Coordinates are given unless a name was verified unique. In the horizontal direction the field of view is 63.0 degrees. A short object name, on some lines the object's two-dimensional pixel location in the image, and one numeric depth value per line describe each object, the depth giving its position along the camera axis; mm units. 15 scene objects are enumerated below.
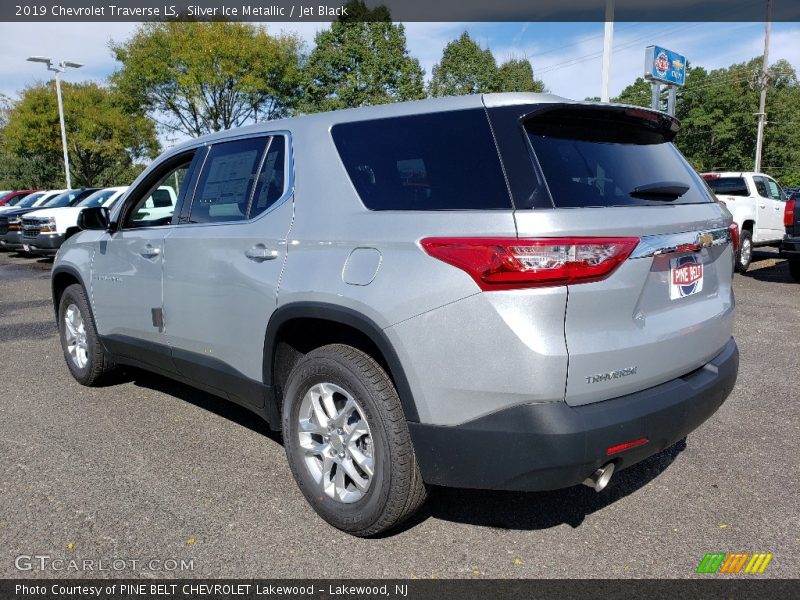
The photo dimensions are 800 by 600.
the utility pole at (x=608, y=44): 12109
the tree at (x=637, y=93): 76888
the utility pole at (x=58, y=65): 26406
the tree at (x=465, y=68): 50344
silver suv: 2279
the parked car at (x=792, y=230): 9953
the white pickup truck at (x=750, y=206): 12070
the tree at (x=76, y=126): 36688
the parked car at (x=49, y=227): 14086
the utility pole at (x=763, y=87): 35531
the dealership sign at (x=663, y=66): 13891
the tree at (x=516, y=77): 53700
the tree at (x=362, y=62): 38219
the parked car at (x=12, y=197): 24333
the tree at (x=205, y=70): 28641
